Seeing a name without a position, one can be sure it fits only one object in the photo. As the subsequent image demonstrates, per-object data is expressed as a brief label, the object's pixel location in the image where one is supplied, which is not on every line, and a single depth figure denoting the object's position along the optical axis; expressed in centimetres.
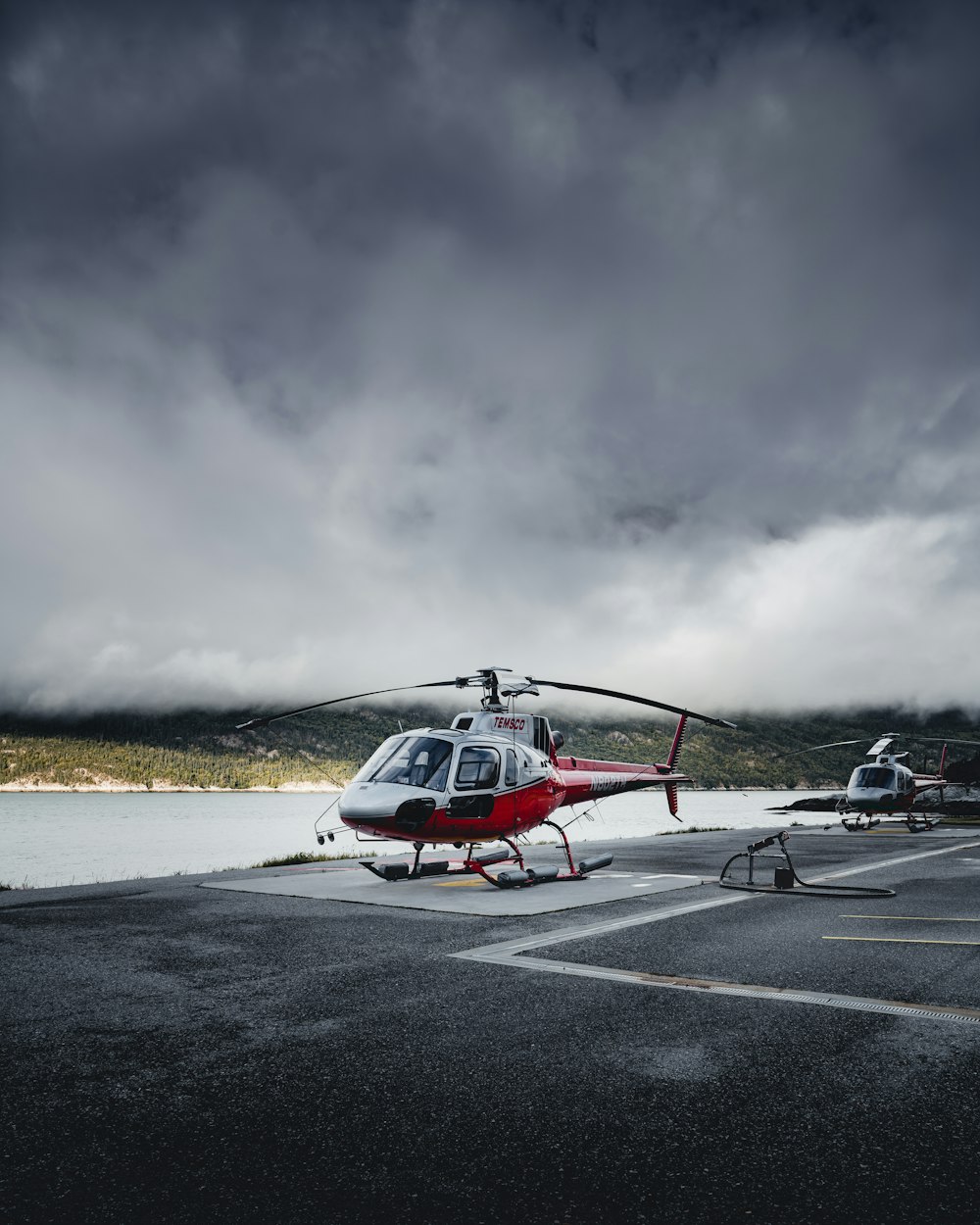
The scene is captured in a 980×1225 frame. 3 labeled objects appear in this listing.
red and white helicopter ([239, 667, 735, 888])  1361
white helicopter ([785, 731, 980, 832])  3653
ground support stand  1343
